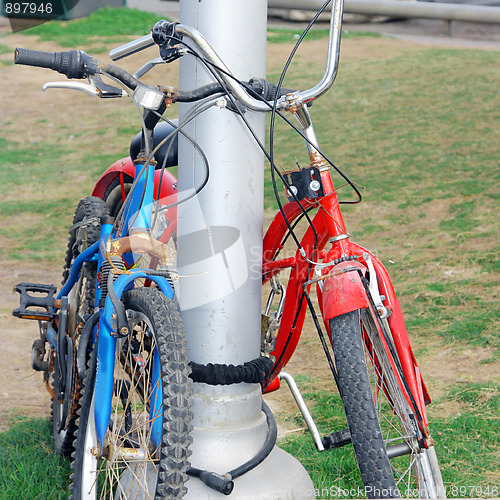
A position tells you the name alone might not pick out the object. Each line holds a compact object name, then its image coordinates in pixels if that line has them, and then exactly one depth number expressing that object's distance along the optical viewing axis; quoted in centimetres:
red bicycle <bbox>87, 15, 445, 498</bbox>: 520
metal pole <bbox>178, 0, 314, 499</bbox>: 539
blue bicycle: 454
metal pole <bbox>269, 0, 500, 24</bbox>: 2578
